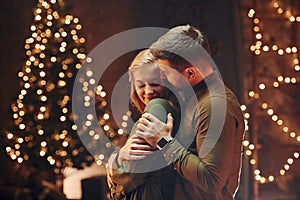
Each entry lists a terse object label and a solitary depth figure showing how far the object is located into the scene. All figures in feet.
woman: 7.83
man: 7.72
